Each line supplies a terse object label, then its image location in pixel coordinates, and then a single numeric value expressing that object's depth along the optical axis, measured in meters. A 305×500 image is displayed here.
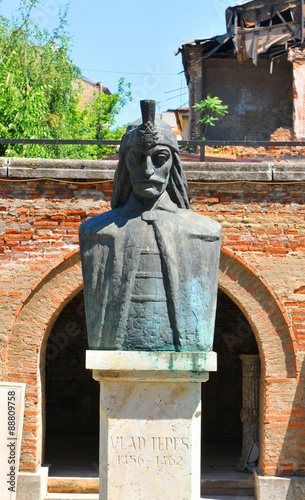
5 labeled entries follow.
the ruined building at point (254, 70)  20.84
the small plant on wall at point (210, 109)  20.70
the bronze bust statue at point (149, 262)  5.54
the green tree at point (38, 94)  16.28
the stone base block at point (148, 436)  5.54
